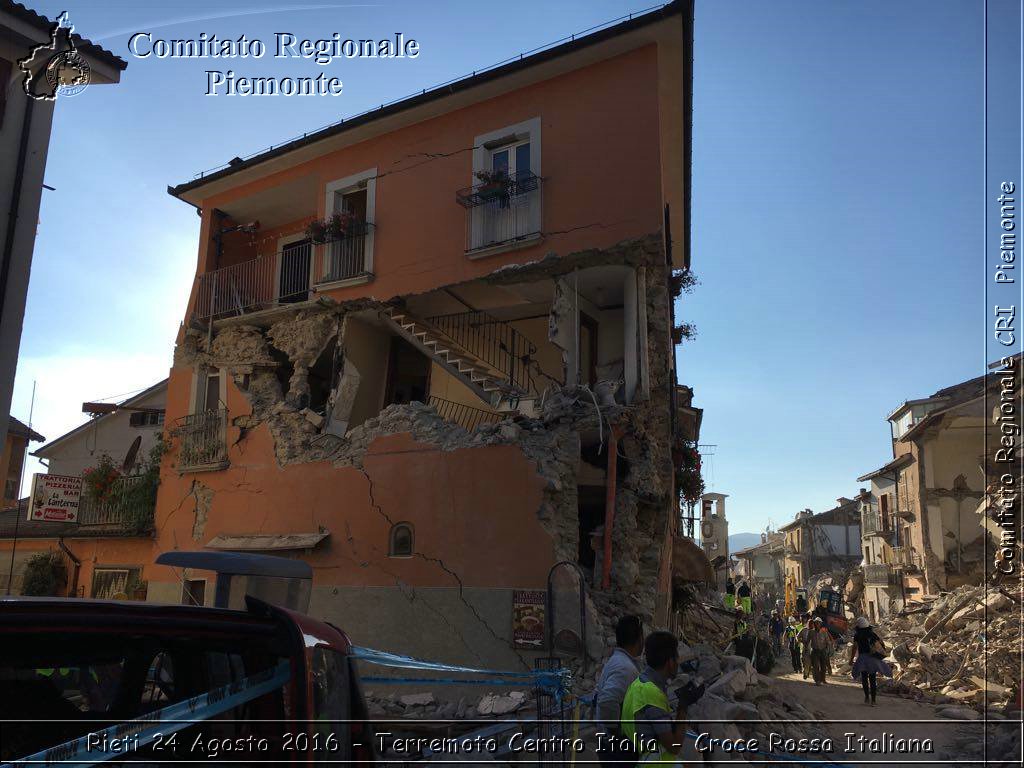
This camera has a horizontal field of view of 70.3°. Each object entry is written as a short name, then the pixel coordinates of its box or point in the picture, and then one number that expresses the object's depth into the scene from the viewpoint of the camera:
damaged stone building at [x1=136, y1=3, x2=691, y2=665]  11.09
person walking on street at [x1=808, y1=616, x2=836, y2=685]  16.02
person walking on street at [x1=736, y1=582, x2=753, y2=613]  21.17
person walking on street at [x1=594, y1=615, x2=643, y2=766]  4.34
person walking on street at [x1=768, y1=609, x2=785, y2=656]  25.30
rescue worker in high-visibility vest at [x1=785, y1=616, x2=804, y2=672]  19.64
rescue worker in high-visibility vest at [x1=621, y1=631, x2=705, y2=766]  4.12
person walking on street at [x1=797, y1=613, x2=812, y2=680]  16.67
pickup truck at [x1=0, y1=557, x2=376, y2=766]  2.89
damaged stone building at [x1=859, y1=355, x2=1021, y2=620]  26.34
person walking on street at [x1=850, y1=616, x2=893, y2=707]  12.52
